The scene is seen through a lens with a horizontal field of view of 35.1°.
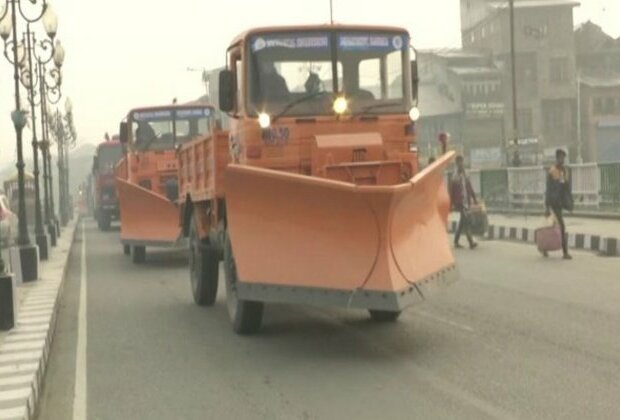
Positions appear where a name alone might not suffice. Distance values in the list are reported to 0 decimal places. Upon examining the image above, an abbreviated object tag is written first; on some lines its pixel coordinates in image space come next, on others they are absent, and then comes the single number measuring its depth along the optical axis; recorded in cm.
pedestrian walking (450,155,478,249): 1938
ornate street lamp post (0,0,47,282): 1582
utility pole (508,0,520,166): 3734
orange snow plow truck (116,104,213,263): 1848
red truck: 3922
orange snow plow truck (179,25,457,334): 807
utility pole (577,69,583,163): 6473
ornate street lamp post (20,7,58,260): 2187
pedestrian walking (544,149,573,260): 1655
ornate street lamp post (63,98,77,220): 5444
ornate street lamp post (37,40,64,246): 2798
